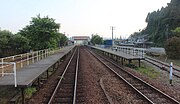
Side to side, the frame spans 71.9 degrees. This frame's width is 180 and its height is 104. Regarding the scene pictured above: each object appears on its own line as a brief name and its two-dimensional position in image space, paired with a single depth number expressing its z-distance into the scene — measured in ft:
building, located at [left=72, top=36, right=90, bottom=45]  261.41
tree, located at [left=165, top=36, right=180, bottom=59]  55.72
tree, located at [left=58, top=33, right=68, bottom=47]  134.87
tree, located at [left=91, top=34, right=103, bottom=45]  162.95
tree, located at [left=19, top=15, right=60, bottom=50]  52.57
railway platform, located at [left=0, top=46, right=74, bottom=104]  15.41
